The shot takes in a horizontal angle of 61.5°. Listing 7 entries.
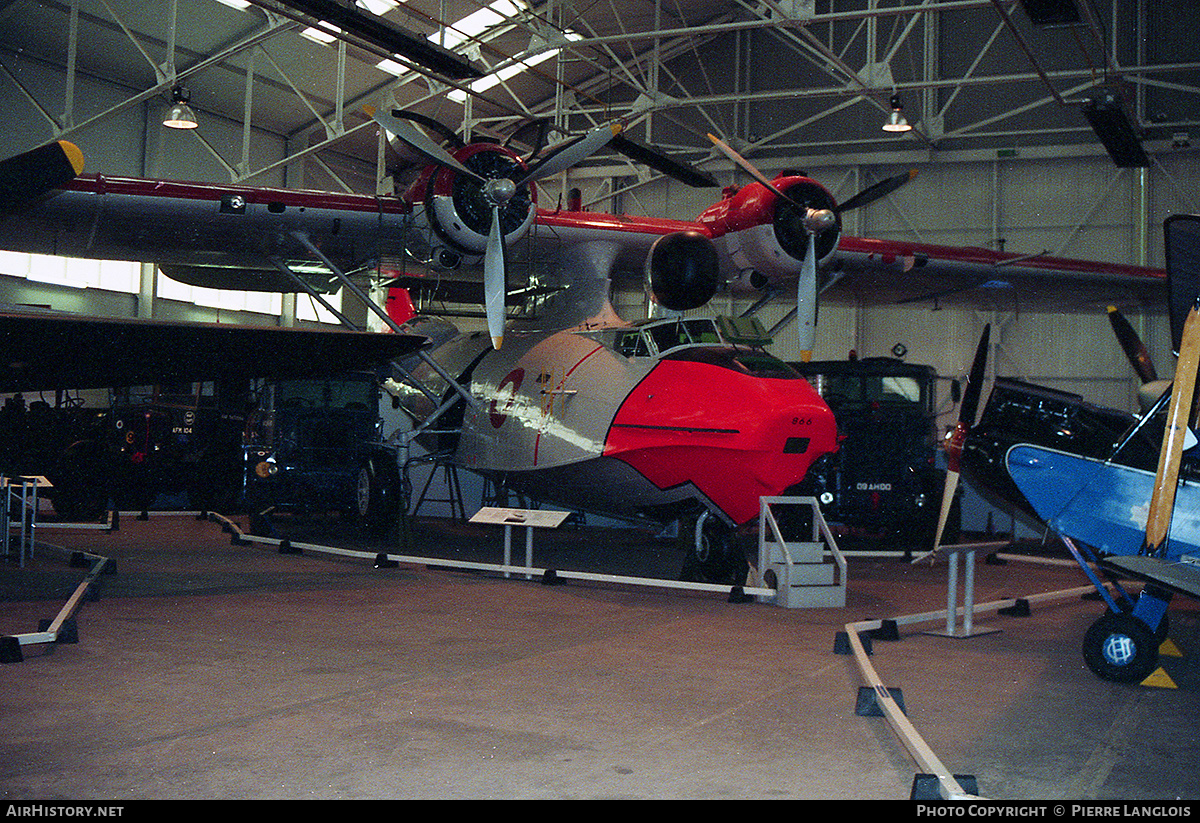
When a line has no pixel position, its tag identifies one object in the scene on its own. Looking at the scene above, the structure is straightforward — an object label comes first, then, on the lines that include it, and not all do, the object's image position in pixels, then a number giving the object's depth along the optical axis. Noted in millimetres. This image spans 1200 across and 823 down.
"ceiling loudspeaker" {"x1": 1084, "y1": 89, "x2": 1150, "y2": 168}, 14234
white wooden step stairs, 8523
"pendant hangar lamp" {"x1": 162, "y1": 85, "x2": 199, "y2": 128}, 15516
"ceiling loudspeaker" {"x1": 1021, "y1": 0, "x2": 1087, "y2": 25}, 10781
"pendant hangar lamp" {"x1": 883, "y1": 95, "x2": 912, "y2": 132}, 16766
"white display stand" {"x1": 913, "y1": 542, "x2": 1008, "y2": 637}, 7094
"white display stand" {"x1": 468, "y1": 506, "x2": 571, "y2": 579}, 9125
